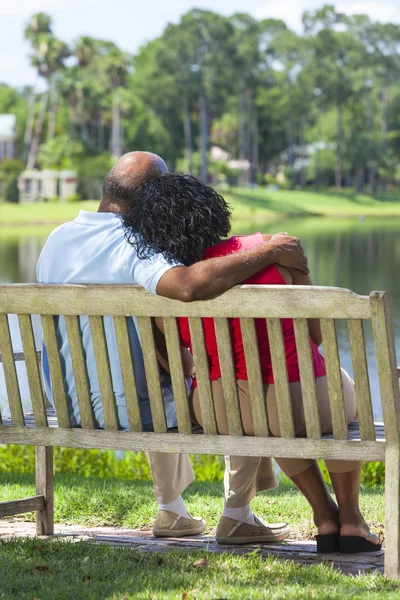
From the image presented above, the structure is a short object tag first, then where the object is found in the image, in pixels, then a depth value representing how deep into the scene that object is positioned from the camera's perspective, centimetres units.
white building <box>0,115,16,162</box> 8000
